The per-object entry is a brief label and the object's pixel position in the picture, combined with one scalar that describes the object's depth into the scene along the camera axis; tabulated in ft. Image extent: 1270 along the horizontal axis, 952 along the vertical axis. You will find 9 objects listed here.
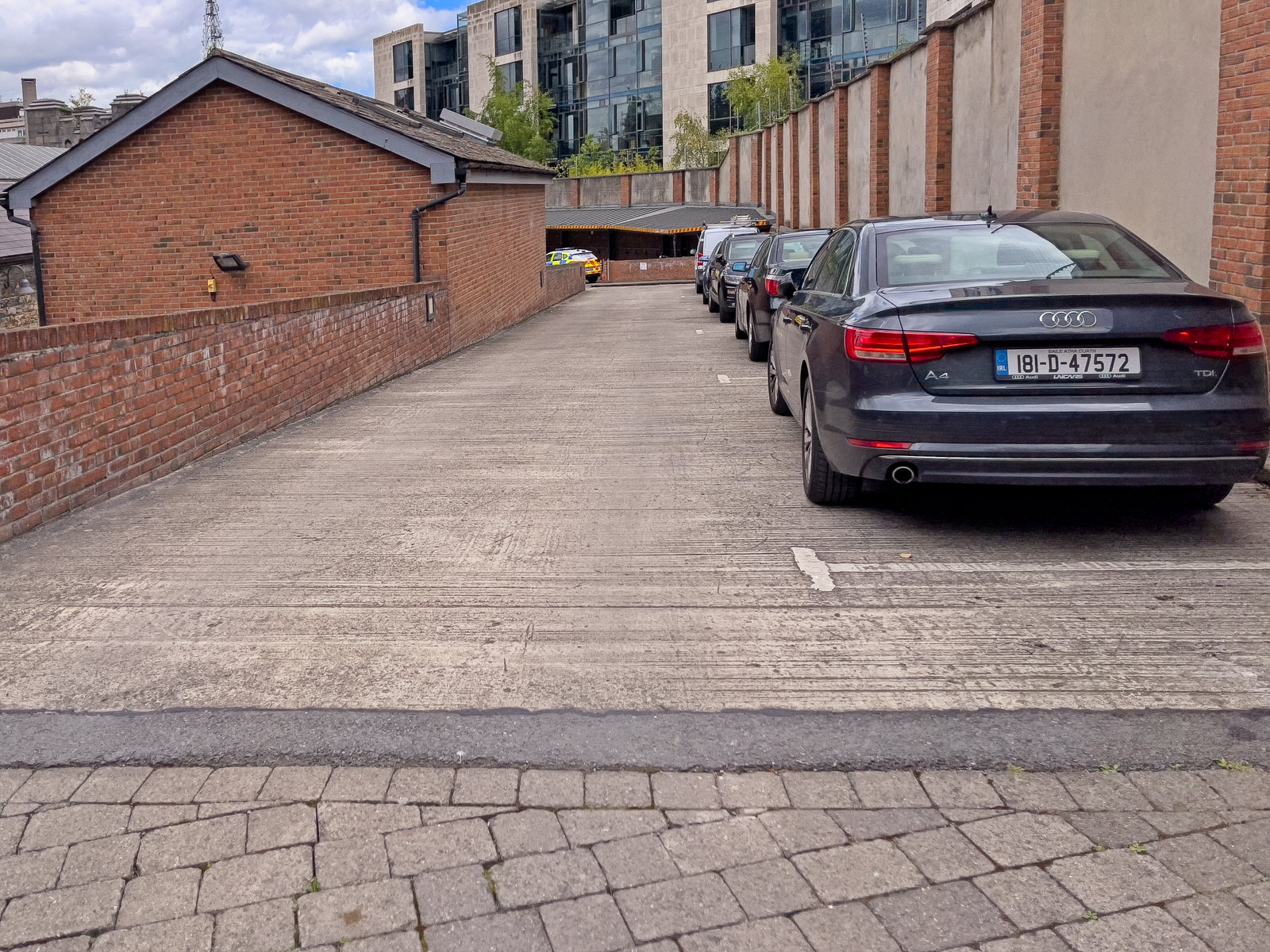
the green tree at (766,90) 196.65
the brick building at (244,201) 60.90
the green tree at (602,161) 246.27
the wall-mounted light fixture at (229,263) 63.00
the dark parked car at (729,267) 72.02
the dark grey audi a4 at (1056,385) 18.49
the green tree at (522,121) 255.70
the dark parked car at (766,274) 50.65
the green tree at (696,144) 229.25
